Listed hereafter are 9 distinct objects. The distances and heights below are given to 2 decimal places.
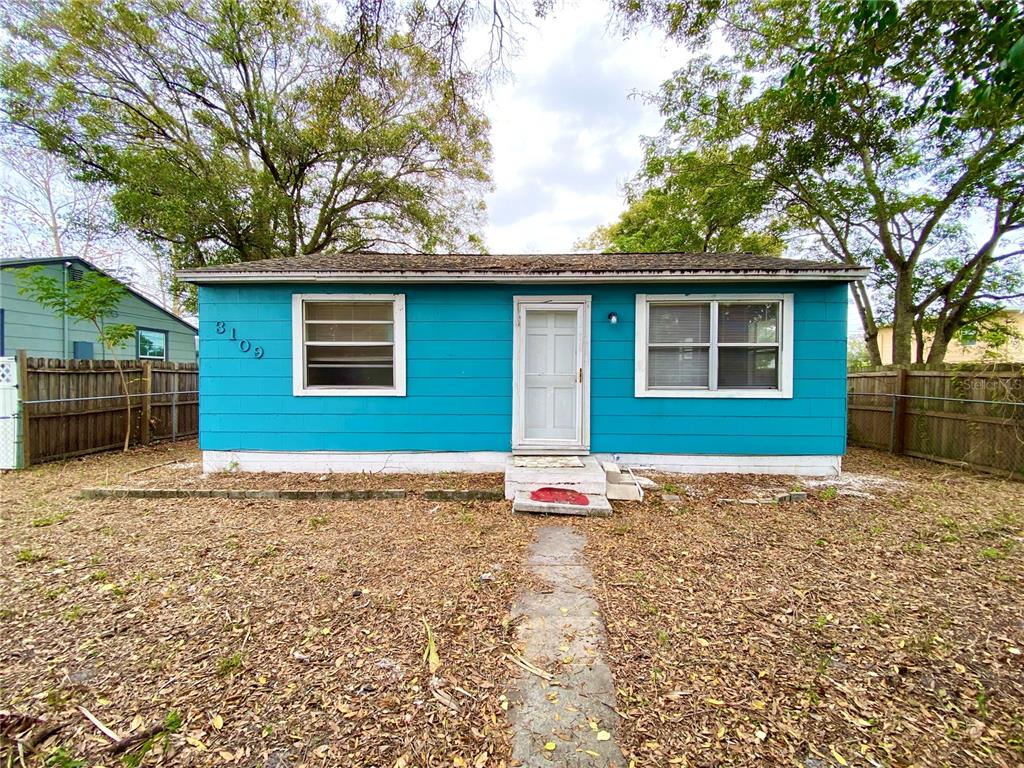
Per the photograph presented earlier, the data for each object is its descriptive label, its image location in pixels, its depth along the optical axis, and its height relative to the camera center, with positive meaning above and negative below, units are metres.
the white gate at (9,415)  5.75 -0.62
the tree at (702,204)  10.35 +4.64
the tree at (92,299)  6.64 +1.19
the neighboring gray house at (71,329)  8.50 +0.98
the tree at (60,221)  9.95 +4.63
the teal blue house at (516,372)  5.51 +0.03
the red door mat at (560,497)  4.27 -1.26
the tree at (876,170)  8.30 +4.70
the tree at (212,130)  9.09 +5.98
